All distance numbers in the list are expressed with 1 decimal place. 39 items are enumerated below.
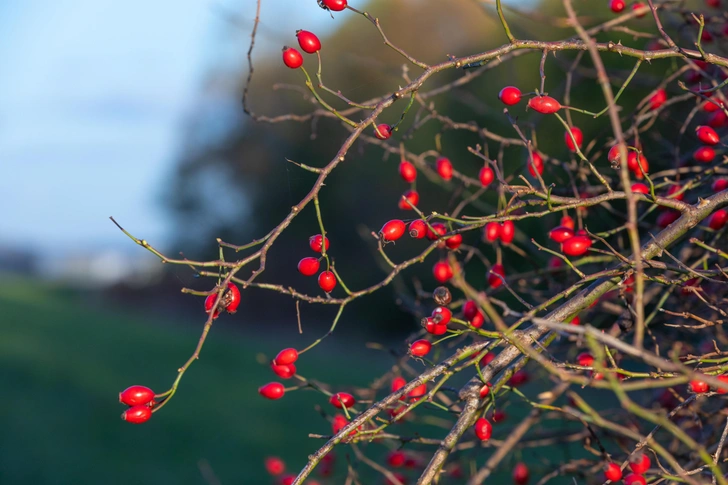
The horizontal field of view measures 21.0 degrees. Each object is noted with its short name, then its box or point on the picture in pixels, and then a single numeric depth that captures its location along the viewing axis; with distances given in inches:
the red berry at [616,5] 50.5
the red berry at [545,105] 44.6
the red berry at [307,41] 45.4
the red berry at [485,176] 50.4
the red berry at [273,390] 46.6
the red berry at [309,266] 44.7
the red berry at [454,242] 47.2
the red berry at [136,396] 43.0
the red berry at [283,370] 46.0
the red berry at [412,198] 49.3
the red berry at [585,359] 45.5
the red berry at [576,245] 45.2
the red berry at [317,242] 44.8
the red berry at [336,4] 44.9
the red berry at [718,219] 46.5
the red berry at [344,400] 46.1
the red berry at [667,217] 48.3
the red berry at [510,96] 45.7
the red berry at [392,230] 45.4
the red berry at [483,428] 44.7
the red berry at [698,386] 43.1
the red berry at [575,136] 48.5
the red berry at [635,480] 43.7
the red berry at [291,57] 45.3
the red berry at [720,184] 46.6
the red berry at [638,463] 43.9
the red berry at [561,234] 46.5
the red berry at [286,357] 45.6
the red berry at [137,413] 43.1
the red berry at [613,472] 44.2
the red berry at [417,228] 45.5
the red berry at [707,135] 47.3
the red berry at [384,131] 44.7
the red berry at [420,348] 44.7
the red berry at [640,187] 45.9
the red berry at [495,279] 49.1
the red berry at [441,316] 44.7
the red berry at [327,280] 45.0
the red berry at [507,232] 48.6
